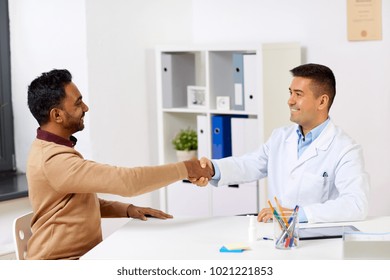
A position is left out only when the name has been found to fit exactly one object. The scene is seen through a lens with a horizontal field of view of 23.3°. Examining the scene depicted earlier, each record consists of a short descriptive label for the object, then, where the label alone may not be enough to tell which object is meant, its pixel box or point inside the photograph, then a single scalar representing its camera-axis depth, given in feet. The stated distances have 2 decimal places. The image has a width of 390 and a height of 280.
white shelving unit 15.90
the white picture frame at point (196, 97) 17.19
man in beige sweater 9.43
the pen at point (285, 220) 8.52
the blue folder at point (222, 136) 16.50
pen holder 8.51
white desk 8.42
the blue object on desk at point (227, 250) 8.54
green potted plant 17.22
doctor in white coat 10.26
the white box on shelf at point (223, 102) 16.54
